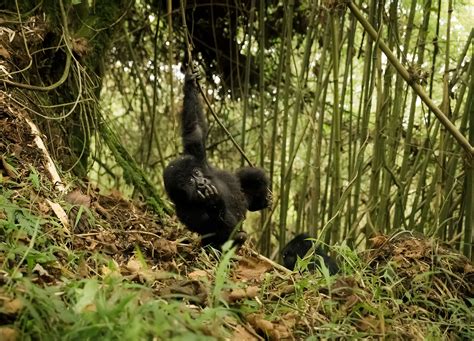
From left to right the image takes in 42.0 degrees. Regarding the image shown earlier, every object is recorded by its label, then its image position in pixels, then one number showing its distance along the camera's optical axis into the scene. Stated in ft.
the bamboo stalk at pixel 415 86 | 10.44
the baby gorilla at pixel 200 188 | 11.81
